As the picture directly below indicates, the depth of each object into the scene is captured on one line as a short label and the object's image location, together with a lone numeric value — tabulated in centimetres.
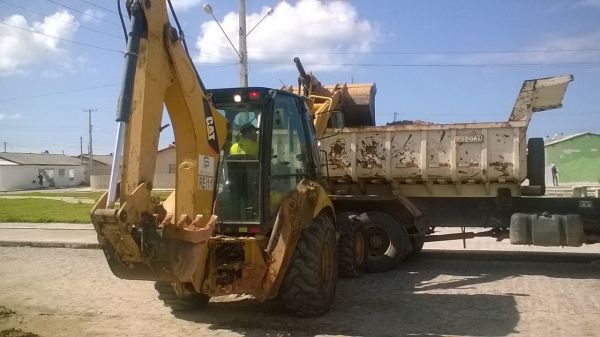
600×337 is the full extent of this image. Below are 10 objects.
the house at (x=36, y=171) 7038
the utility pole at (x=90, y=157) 8102
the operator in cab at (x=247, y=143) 649
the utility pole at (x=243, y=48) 2322
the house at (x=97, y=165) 8178
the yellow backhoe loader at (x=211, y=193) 508
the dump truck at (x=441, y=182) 1005
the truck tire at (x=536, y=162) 1029
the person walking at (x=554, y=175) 2978
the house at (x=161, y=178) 4427
